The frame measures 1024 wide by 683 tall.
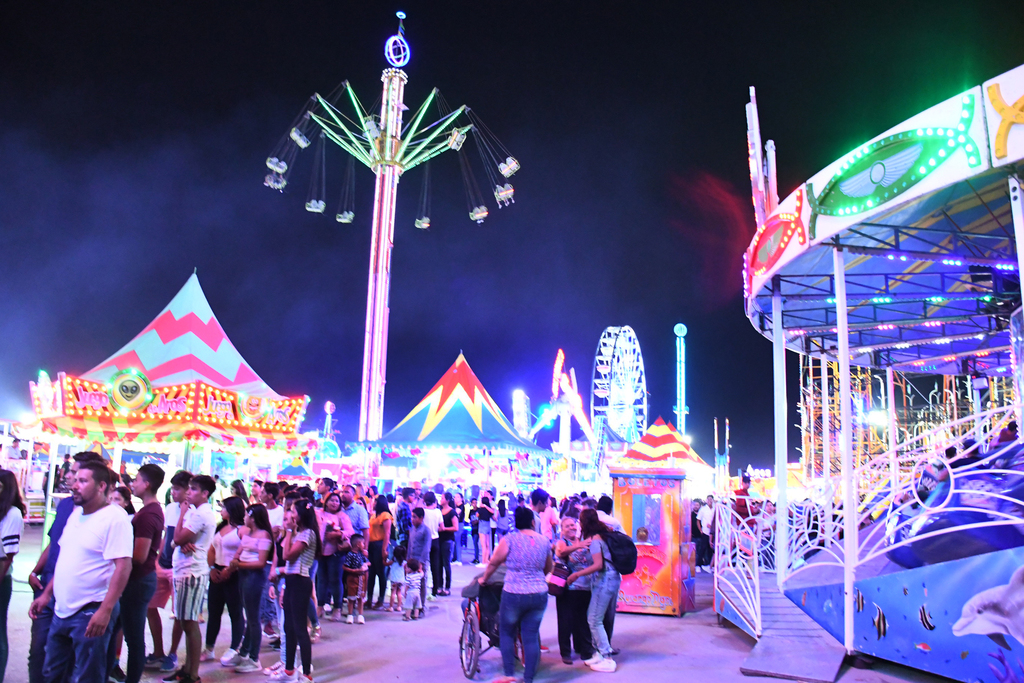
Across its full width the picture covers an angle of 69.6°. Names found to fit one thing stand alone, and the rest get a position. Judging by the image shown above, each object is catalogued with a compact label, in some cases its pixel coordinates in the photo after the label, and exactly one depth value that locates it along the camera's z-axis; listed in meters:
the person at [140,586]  5.03
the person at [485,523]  15.63
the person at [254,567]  6.41
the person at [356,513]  9.93
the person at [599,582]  7.25
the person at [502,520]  14.11
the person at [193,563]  5.90
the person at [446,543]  11.90
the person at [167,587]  6.50
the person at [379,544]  10.21
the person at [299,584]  5.96
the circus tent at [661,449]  14.81
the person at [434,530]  11.05
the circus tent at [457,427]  21.58
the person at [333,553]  8.70
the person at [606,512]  8.64
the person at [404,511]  12.14
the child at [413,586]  9.31
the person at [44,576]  4.40
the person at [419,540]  10.09
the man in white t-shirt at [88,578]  4.13
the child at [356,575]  9.13
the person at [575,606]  7.38
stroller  6.68
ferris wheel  41.16
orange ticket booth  10.14
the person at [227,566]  6.61
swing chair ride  23.55
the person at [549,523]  13.58
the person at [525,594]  6.09
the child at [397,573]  9.94
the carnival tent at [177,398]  15.42
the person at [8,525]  4.64
